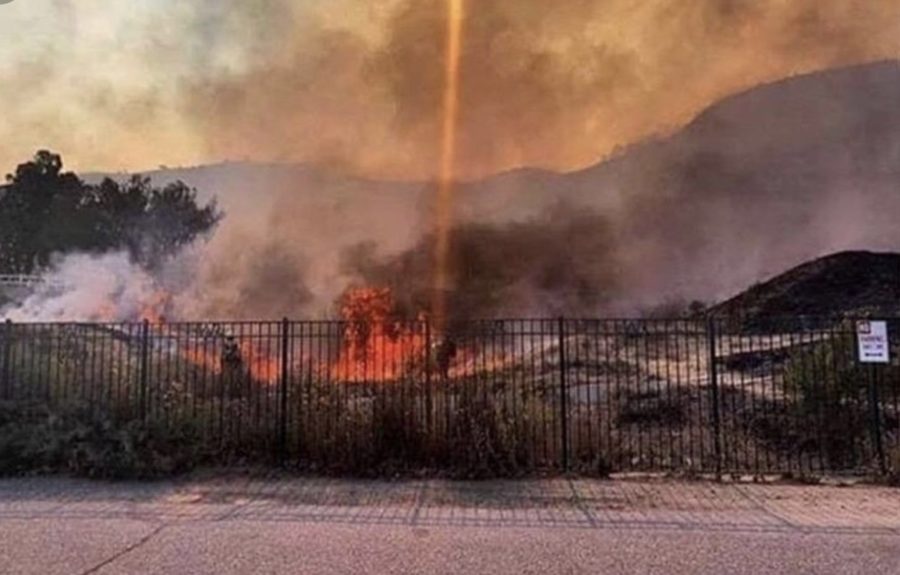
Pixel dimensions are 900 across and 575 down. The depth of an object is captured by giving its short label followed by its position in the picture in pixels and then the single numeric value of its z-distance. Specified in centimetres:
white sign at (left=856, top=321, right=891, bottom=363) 973
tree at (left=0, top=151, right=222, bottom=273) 3484
